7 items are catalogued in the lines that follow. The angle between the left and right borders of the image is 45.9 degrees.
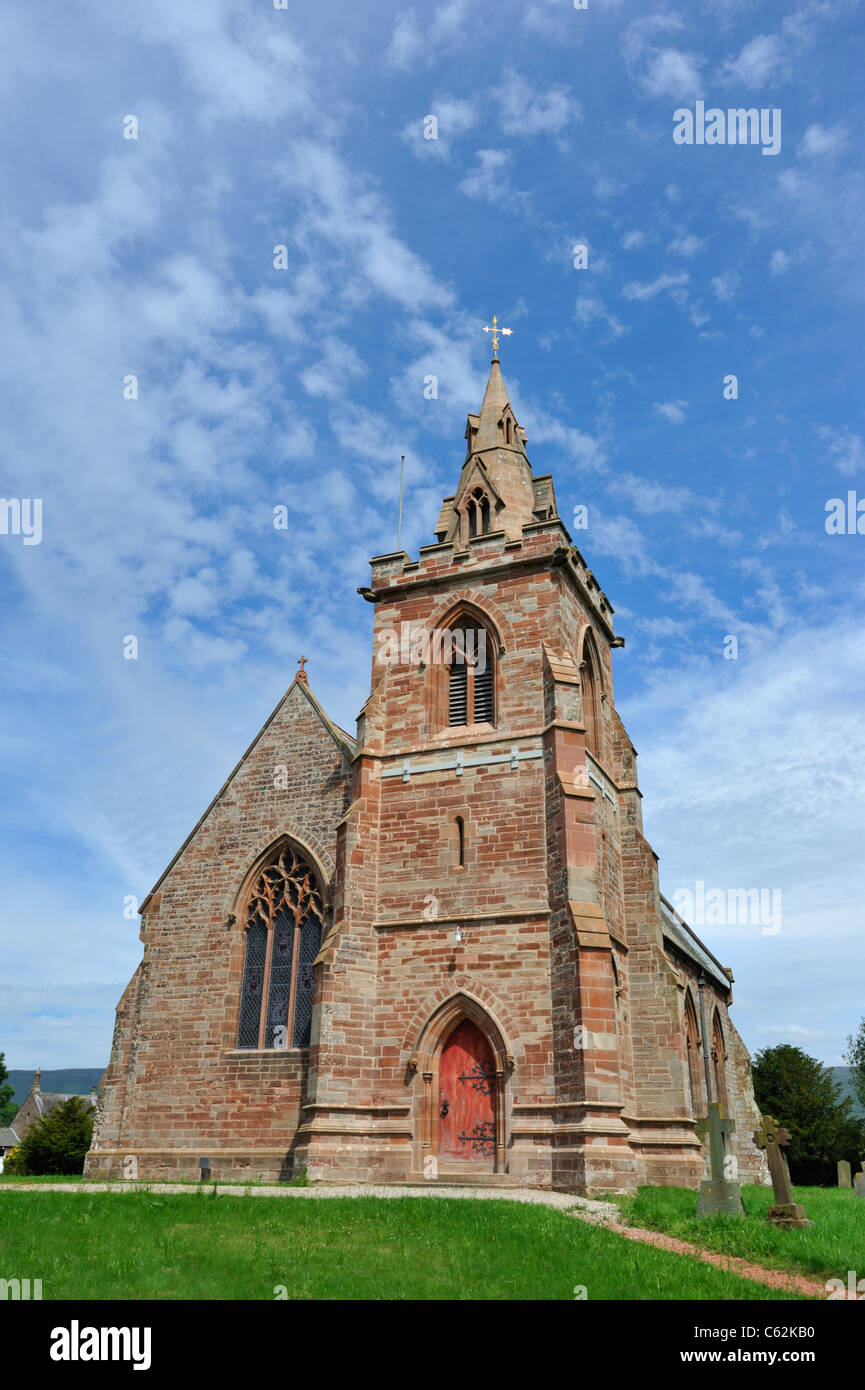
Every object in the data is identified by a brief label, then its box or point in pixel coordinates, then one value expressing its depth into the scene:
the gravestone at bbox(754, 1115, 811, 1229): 14.13
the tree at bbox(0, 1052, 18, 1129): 74.88
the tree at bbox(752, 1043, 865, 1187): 43.78
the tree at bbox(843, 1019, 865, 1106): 58.08
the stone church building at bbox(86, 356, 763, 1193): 19.11
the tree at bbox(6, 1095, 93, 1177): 31.08
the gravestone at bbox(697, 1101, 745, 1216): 14.59
